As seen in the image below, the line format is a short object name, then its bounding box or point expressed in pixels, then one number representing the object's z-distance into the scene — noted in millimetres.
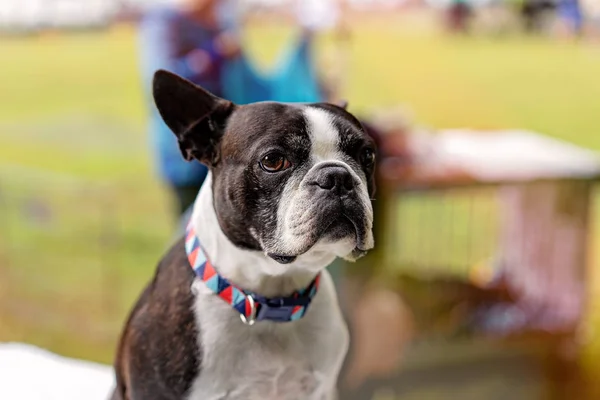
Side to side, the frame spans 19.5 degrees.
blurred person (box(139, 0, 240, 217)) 2224
